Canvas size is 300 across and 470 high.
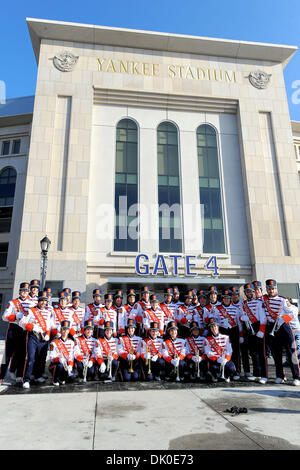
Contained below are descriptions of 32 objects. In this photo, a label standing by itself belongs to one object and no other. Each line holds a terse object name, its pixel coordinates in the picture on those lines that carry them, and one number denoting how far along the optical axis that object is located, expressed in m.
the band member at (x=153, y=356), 7.87
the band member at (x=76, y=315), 8.85
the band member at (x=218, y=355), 7.60
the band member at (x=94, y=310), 9.29
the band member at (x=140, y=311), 9.38
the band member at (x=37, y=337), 7.58
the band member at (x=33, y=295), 8.19
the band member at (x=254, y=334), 7.83
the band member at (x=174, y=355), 7.81
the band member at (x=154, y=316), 8.96
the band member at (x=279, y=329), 7.55
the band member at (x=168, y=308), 9.59
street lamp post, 12.58
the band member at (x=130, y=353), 7.80
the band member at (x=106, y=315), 9.19
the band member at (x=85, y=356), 7.64
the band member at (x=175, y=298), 10.21
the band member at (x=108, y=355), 7.72
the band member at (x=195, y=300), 9.92
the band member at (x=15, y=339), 7.97
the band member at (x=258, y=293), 8.65
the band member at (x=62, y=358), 7.32
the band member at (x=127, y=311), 9.18
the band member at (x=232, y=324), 8.52
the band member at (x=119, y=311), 9.29
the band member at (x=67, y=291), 9.80
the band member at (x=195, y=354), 7.78
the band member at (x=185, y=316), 9.48
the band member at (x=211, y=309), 8.92
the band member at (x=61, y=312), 8.69
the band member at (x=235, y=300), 9.10
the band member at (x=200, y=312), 9.16
